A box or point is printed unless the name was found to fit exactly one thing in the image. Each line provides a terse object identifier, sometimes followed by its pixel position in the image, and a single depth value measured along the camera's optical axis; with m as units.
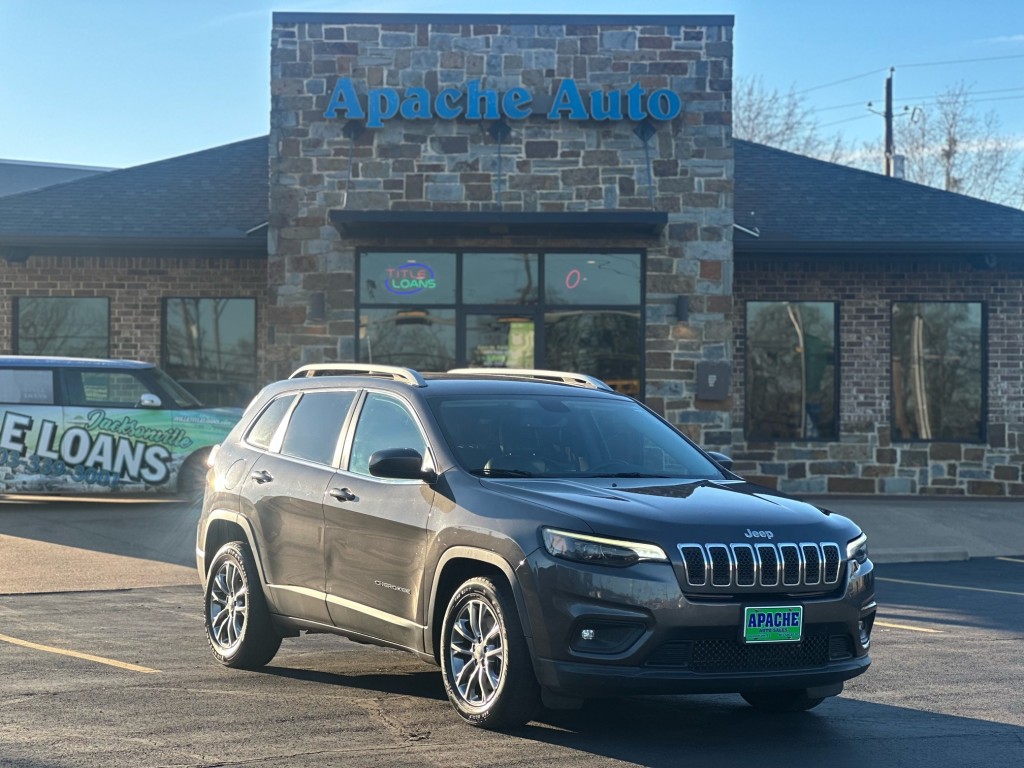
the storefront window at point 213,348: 21.30
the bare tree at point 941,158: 50.09
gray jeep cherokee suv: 6.19
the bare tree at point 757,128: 51.25
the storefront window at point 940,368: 20.83
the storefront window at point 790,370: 20.80
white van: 17.50
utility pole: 46.81
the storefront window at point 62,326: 21.39
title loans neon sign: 18.66
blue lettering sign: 18.20
